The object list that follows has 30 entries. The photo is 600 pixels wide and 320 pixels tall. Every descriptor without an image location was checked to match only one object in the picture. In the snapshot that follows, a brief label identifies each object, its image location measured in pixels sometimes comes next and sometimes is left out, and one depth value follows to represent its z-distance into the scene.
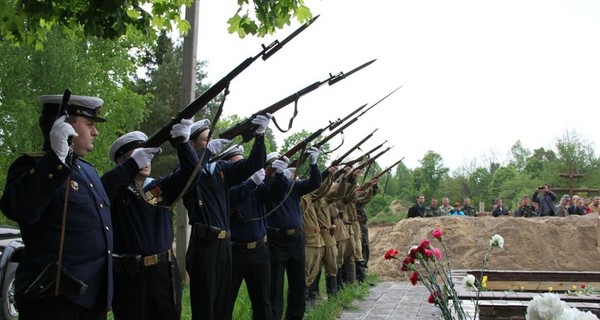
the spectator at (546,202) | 18.98
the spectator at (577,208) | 17.75
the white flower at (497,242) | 4.62
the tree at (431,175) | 43.19
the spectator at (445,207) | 19.42
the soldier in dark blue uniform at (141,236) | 4.20
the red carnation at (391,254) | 4.29
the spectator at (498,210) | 19.66
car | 6.62
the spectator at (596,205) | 17.38
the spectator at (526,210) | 19.44
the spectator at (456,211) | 19.31
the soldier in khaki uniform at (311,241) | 8.93
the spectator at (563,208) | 18.10
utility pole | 8.73
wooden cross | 26.42
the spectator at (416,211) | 18.00
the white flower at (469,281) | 4.47
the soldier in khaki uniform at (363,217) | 12.04
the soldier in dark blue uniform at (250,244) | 5.82
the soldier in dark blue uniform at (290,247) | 6.82
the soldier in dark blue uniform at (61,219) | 3.21
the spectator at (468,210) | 20.03
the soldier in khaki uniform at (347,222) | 10.37
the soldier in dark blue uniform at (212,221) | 5.03
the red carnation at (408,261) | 4.09
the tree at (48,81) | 14.38
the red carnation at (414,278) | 4.16
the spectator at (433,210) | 18.55
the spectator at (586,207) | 18.11
